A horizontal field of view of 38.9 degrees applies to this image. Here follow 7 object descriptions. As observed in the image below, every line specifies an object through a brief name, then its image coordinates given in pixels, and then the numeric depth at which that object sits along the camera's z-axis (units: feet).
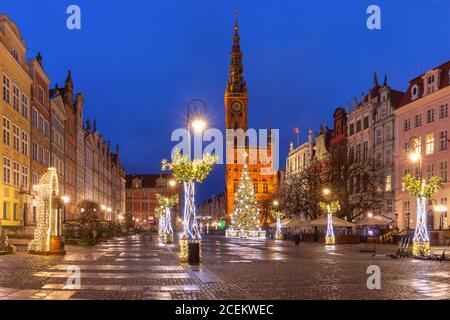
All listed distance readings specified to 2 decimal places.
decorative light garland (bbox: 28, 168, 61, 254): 101.65
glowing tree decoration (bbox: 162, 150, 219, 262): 82.28
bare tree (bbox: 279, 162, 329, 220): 222.69
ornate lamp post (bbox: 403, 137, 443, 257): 101.65
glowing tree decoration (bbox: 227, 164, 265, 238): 279.28
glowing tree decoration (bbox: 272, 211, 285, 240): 236.84
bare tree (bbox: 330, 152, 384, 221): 209.05
